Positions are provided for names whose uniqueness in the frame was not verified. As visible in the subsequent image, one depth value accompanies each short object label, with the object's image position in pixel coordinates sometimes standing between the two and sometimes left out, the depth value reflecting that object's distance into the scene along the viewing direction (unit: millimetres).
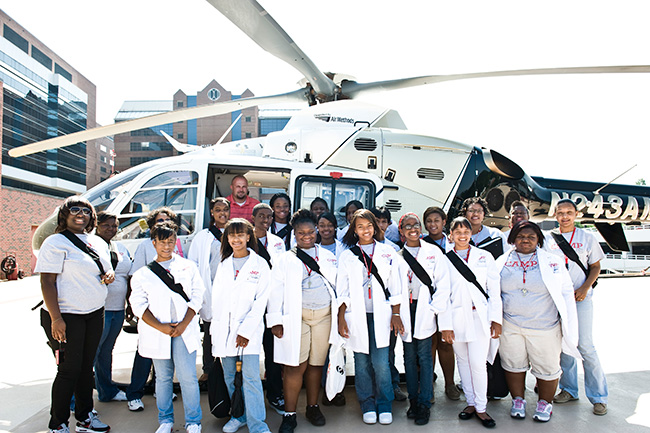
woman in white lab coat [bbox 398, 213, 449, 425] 3678
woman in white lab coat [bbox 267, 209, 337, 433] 3410
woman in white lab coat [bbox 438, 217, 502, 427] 3623
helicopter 5359
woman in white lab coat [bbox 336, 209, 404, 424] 3549
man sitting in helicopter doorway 5082
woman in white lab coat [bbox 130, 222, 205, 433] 3217
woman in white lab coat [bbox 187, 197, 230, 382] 3854
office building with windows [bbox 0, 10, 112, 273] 38500
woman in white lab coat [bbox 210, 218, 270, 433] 3256
